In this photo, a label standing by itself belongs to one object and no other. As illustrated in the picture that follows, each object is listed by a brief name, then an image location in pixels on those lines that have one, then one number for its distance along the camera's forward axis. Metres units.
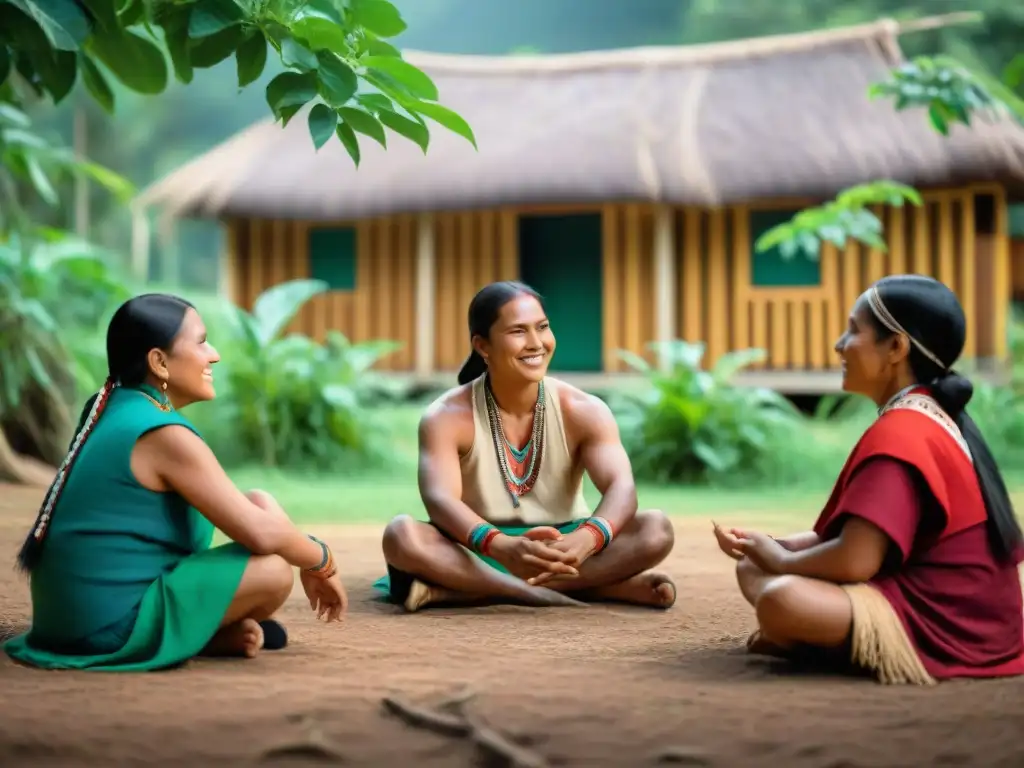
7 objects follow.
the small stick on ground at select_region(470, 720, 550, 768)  2.26
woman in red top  2.93
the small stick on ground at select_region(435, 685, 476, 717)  2.65
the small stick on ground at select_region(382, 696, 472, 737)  2.49
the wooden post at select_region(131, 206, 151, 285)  22.26
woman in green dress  3.09
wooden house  12.34
